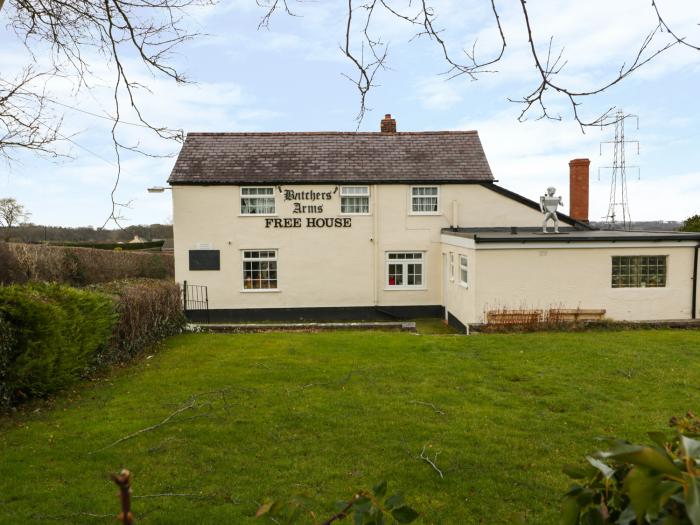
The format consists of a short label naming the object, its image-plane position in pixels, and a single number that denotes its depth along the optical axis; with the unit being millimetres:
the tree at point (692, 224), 21453
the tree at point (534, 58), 3506
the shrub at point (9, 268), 22141
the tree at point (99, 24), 5009
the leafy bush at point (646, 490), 1066
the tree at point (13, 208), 37003
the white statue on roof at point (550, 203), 19172
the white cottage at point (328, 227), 21656
